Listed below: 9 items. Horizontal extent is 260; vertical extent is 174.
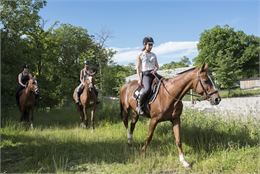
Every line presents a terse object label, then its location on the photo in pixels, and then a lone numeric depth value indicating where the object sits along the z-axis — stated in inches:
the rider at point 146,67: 386.9
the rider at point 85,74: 633.0
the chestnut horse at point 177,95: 340.8
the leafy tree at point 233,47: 3218.5
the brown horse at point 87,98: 633.0
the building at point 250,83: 3097.9
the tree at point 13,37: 786.8
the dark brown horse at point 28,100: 644.7
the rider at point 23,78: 661.0
